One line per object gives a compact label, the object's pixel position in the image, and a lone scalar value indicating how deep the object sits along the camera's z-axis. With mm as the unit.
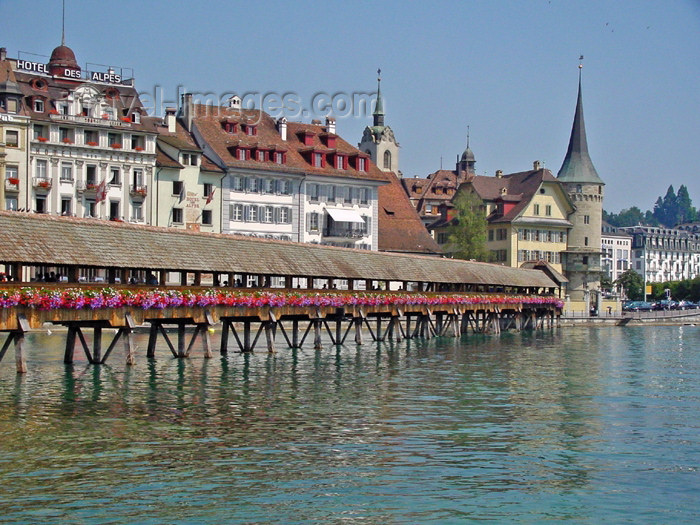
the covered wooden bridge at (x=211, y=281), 36000
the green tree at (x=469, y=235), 102062
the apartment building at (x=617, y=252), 190250
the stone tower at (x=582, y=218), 111438
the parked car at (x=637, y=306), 120588
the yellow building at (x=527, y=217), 108688
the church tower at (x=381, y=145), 138875
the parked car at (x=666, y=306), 124550
